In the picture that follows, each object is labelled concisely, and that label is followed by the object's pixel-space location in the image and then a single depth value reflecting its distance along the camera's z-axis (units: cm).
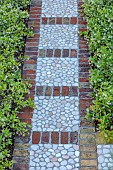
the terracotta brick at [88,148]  396
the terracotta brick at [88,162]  385
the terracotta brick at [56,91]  452
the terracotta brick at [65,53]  499
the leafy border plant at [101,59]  417
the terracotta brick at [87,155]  391
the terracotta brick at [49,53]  500
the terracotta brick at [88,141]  403
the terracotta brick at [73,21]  548
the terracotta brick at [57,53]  499
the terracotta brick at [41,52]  500
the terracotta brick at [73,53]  498
